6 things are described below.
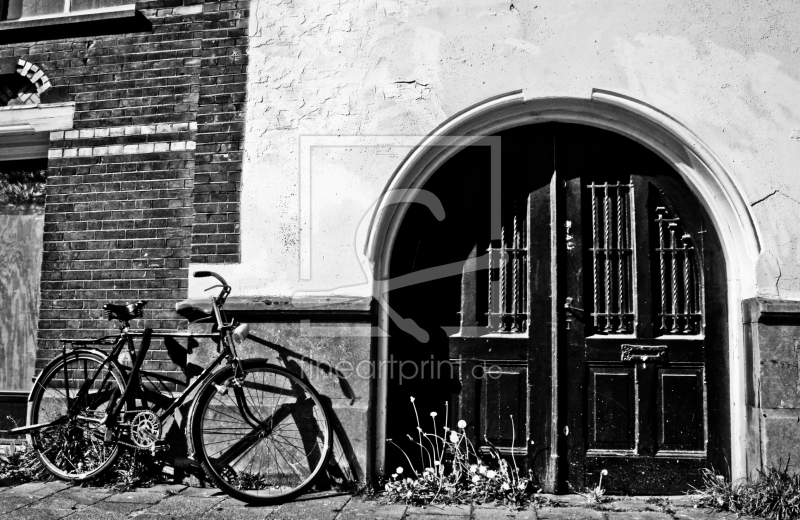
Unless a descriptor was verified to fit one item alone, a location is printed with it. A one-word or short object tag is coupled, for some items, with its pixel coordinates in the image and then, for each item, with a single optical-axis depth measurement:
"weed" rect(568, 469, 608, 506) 4.72
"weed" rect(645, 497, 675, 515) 4.60
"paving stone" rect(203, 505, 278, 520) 4.32
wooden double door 5.00
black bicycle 4.76
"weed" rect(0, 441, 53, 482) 5.24
